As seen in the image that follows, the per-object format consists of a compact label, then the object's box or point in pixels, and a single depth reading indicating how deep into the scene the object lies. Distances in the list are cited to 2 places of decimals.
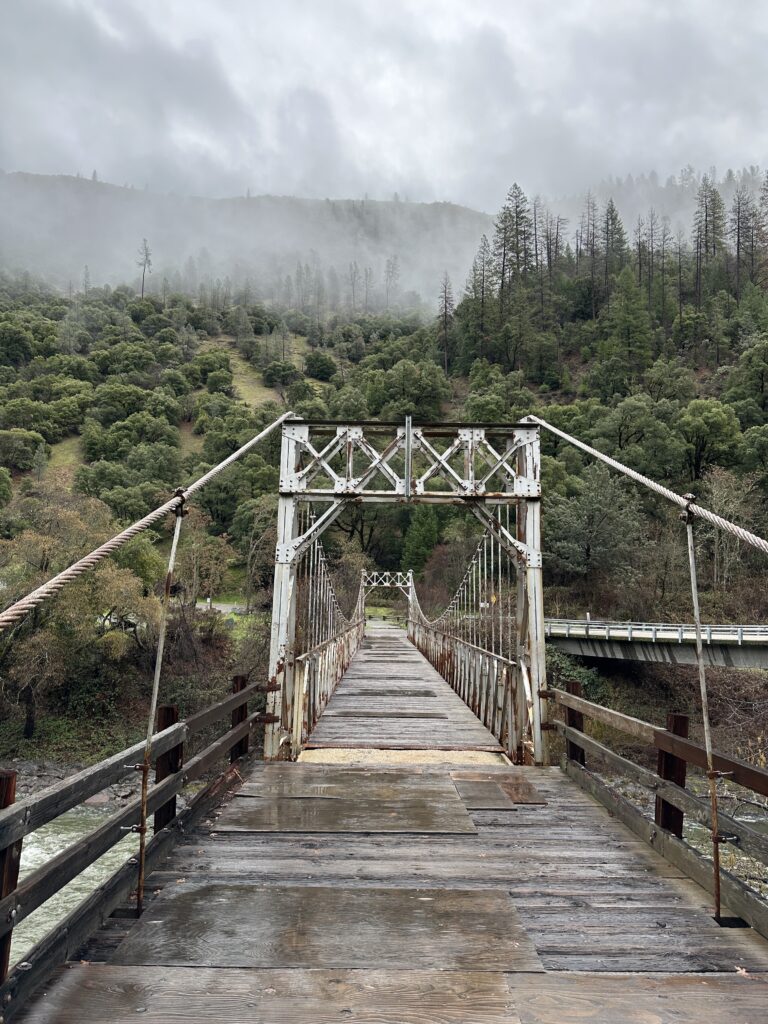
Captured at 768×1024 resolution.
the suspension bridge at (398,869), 1.82
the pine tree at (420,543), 42.31
